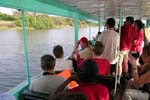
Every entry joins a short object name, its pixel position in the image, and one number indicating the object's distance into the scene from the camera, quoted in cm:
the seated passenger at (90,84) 96
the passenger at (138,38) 235
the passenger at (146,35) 344
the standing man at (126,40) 216
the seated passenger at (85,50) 211
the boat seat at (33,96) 106
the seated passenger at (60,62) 150
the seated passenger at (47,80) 113
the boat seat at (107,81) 134
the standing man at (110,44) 195
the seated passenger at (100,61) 155
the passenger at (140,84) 128
